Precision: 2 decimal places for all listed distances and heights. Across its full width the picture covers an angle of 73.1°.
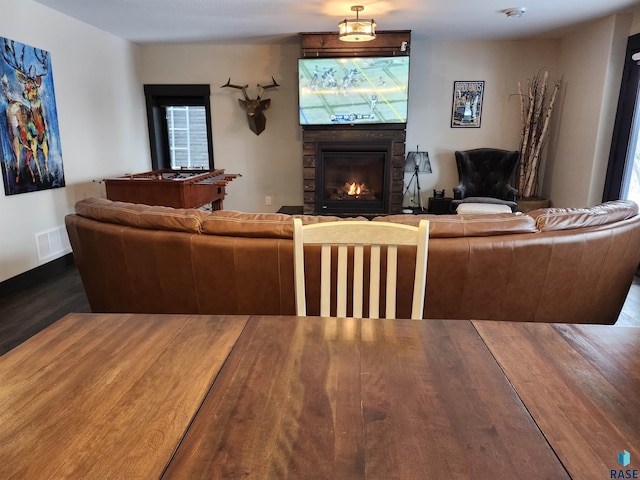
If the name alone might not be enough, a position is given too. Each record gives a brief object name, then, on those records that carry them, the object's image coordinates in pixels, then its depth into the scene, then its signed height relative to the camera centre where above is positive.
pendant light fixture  3.92 +1.02
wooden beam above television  4.97 +1.10
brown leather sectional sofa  2.08 -0.58
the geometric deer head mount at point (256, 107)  5.62 +0.45
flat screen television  5.04 +0.60
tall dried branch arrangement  5.30 +0.21
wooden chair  1.40 -0.36
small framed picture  5.57 +0.49
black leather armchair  5.47 -0.38
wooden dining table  0.67 -0.48
